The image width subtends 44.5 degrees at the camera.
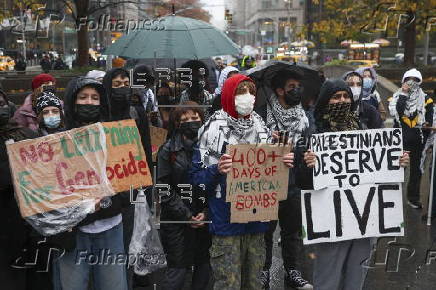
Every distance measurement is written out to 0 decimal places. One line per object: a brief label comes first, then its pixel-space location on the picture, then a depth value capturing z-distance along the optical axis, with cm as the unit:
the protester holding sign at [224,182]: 371
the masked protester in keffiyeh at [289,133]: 472
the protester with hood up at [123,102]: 458
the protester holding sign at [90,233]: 353
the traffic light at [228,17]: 2204
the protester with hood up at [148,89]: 652
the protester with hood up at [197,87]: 641
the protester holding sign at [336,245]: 390
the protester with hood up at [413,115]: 726
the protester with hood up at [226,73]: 793
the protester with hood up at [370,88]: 766
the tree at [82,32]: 1716
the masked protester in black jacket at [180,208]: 403
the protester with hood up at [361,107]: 599
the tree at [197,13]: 6777
